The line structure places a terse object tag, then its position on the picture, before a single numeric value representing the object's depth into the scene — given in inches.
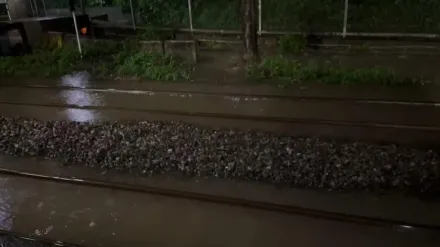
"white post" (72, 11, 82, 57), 493.1
